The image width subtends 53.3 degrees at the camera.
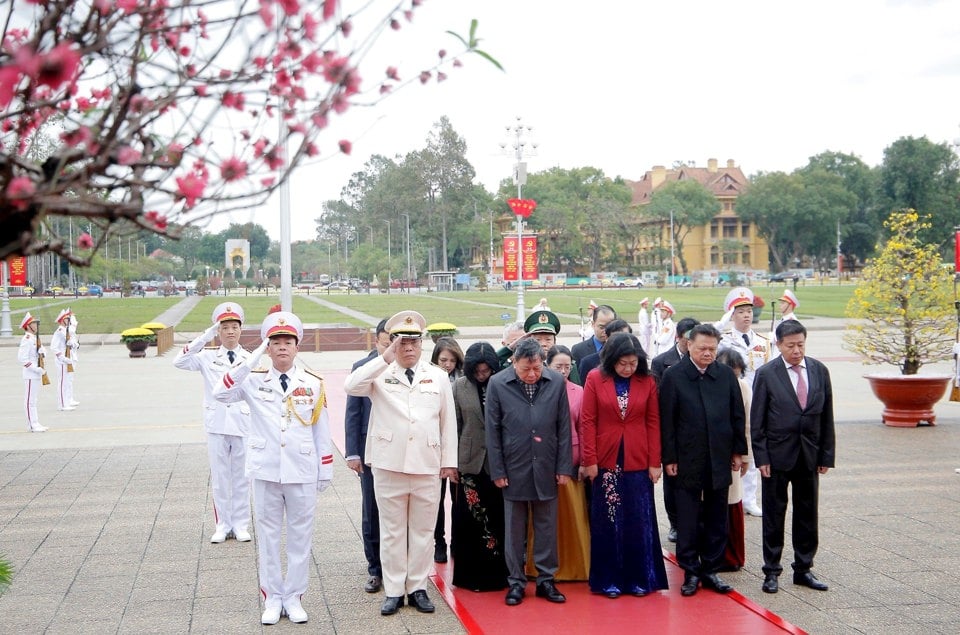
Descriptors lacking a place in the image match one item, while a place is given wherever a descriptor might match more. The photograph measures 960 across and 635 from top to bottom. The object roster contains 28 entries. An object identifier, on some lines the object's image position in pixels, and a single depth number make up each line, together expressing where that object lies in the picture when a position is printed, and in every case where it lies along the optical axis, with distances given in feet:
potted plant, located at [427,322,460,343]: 91.45
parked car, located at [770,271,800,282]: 310.47
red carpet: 17.97
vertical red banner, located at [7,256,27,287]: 101.29
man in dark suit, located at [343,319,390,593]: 20.80
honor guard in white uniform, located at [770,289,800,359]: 33.58
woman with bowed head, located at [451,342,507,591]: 20.58
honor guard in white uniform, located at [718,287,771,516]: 27.37
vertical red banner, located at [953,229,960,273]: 58.16
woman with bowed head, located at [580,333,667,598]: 20.02
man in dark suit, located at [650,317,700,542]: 24.39
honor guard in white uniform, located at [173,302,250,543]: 23.79
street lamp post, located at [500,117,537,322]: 84.94
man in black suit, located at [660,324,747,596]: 20.39
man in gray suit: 19.75
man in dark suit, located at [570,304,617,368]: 29.48
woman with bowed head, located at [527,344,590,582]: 21.15
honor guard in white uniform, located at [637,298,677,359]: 55.77
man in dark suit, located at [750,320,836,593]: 20.47
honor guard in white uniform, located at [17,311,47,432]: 43.86
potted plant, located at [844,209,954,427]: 41.81
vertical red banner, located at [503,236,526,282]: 89.66
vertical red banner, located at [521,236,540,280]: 97.73
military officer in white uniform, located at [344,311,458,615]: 19.02
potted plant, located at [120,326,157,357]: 88.79
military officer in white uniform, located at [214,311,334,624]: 18.47
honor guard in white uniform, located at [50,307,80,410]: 50.65
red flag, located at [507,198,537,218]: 85.32
